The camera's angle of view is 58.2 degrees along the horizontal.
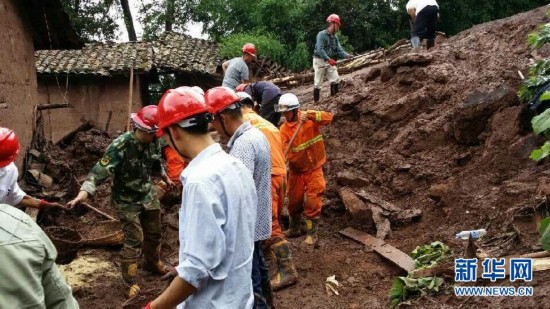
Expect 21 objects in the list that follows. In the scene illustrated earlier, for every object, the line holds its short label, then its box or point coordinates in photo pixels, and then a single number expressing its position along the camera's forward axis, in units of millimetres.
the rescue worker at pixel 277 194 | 4625
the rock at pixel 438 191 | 6328
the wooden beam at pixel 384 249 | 5141
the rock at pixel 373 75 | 9820
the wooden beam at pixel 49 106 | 9127
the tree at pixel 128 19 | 22828
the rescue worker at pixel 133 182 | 4953
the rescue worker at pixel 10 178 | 4141
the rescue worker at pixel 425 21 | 10477
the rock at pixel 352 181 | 7180
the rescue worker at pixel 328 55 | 9867
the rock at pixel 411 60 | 8875
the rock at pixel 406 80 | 8688
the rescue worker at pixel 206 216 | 2033
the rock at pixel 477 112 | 6855
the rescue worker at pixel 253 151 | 3682
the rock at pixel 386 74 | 9203
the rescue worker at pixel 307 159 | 6082
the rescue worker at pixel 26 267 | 1502
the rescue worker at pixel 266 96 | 6613
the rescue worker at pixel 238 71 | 8500
